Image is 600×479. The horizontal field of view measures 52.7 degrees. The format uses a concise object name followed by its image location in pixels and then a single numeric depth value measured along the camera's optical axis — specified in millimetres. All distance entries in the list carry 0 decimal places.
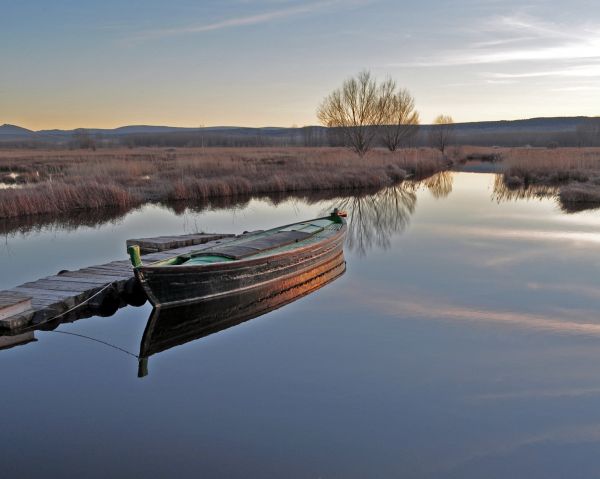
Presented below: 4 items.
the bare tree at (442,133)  58284
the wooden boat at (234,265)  8492
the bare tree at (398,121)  49156
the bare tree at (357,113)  43781
